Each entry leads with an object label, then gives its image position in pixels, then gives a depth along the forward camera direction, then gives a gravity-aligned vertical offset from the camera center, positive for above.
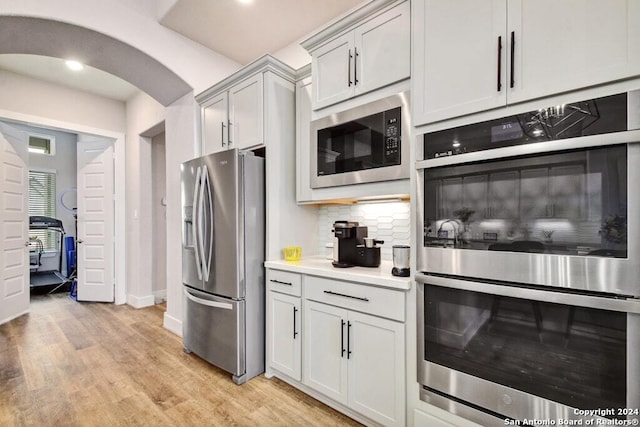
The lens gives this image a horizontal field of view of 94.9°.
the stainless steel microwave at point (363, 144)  1.72 +0.45
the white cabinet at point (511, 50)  1.04 +0.66
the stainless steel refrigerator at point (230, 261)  2.23 -0.38
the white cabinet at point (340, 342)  1.58 -0.81
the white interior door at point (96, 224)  4.37 -0.16
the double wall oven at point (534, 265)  1.02 -0.22
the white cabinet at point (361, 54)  1.70 +1.01
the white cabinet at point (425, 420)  1.42 -1.03
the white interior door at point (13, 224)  3.59 -0.13
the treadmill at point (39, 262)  5.33 -0.88
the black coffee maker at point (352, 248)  1.97 -0.25
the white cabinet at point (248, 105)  2.37 +0.95
